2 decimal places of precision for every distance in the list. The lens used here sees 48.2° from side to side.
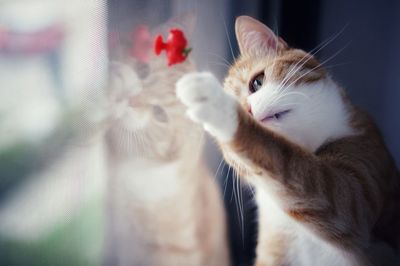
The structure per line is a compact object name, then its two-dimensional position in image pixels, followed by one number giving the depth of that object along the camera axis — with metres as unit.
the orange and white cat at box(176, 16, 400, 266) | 0.70
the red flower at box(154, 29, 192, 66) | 0.89
